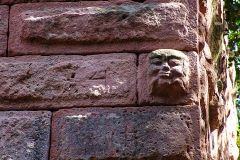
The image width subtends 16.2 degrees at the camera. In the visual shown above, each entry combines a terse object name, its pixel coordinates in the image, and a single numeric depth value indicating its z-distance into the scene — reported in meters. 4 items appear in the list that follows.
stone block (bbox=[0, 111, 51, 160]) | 4.95
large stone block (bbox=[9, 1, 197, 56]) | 5.18
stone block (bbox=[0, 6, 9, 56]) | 5.45
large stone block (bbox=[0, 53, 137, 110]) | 5.05
